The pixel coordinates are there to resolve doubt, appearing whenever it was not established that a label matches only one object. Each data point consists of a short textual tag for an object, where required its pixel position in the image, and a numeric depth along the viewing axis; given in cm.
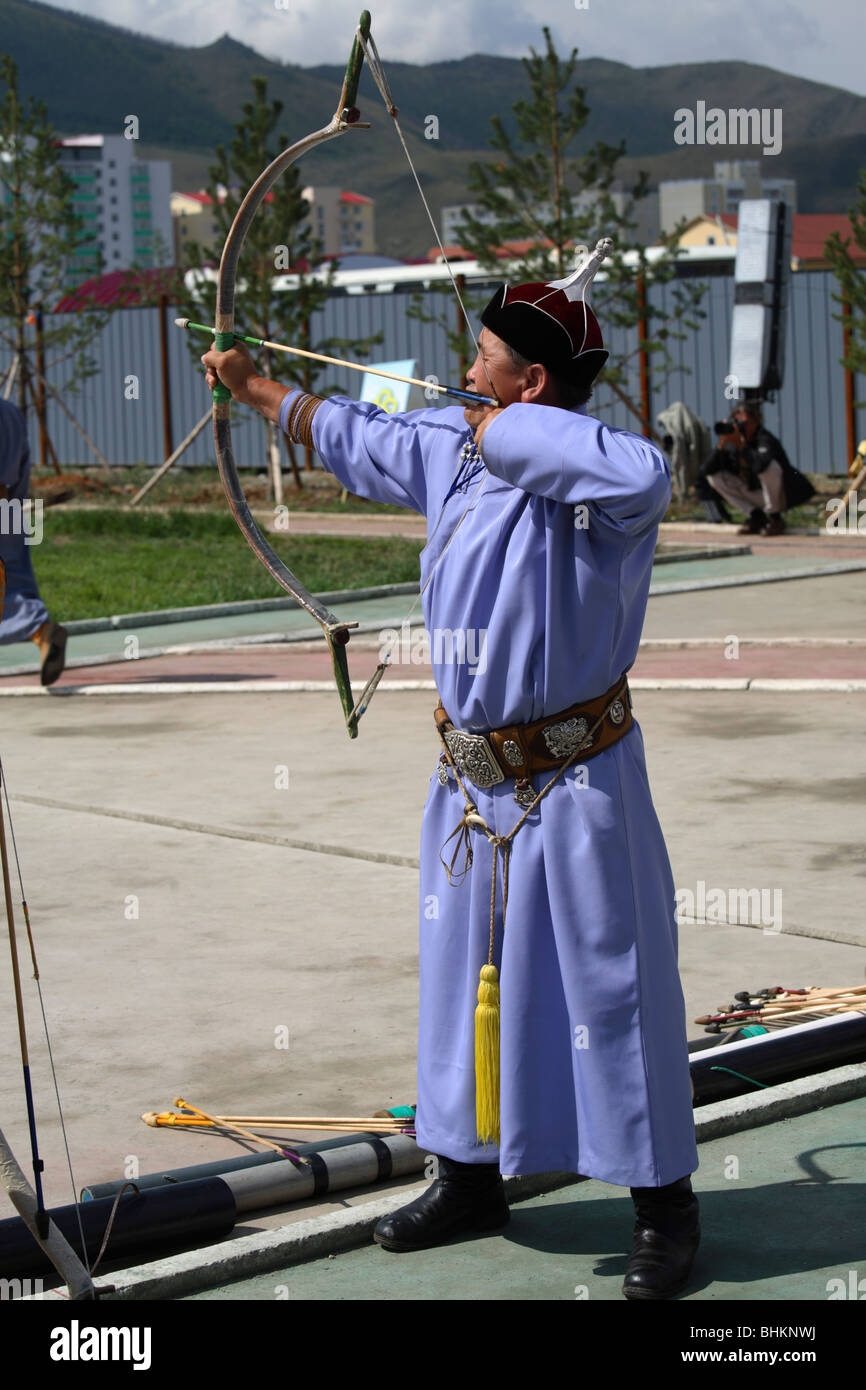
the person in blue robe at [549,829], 365
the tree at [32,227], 2553
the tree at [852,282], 1955
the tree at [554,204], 2072
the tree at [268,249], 2303
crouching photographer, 1859
